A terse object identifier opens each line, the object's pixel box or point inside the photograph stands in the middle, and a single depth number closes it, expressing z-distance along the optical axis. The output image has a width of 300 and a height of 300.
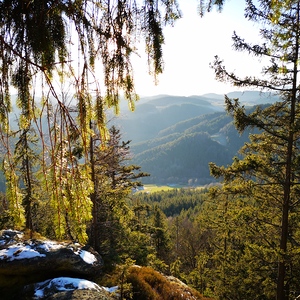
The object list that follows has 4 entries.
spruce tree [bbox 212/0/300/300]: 6.82
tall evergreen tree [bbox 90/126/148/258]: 9.48
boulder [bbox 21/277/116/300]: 5.47
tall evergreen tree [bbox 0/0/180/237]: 1.52
